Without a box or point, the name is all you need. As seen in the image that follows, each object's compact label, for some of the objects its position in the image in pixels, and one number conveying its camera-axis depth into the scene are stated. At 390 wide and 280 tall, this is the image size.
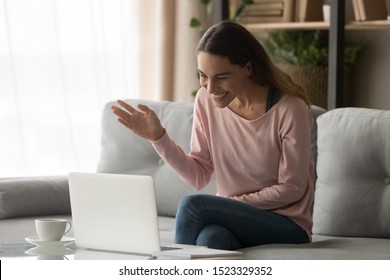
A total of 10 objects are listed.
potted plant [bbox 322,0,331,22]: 5.96
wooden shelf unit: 5.38
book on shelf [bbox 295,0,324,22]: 6.19
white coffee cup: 3.43
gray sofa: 3.89
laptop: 3.26
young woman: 3.78
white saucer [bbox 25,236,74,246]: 3.43
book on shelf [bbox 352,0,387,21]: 5.64
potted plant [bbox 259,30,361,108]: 6.16
